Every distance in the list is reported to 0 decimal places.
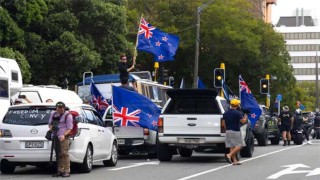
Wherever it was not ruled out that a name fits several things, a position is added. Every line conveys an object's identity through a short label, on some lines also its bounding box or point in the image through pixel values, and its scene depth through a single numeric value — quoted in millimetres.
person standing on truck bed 21500
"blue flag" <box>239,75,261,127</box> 24625
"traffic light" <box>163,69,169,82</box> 34781
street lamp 35031
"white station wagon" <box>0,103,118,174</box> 14789
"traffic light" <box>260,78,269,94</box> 38281
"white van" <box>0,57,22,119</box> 21859
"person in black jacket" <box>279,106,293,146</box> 29734
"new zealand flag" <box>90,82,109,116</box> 22297
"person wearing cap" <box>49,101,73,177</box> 14523
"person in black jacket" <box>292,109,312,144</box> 30884
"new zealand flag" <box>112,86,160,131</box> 20094
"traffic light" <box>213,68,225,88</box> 32219
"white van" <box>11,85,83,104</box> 22984
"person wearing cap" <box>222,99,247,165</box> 17828
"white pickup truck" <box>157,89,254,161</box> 18719
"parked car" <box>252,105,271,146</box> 28578
